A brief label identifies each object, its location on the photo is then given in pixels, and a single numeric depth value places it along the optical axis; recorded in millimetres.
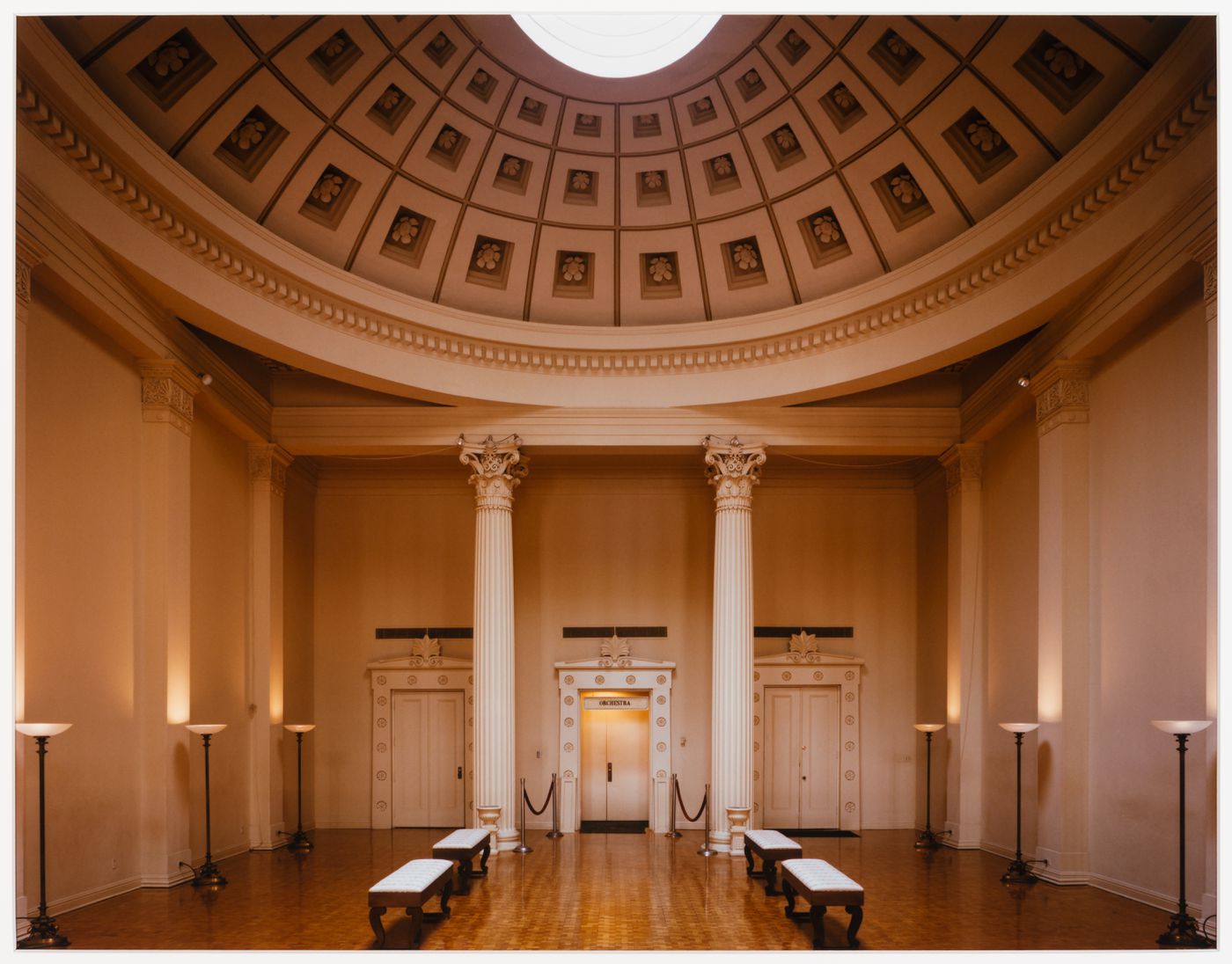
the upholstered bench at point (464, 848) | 12625
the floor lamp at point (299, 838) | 16422
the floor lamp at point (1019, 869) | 12867
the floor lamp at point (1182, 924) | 9156
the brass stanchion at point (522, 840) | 16047
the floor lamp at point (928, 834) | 16453
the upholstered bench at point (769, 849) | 12609
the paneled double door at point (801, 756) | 19547
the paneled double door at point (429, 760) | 19547
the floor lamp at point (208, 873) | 12922
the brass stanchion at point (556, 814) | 17664
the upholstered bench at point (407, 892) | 9773
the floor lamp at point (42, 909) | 9164
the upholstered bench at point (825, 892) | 9781
